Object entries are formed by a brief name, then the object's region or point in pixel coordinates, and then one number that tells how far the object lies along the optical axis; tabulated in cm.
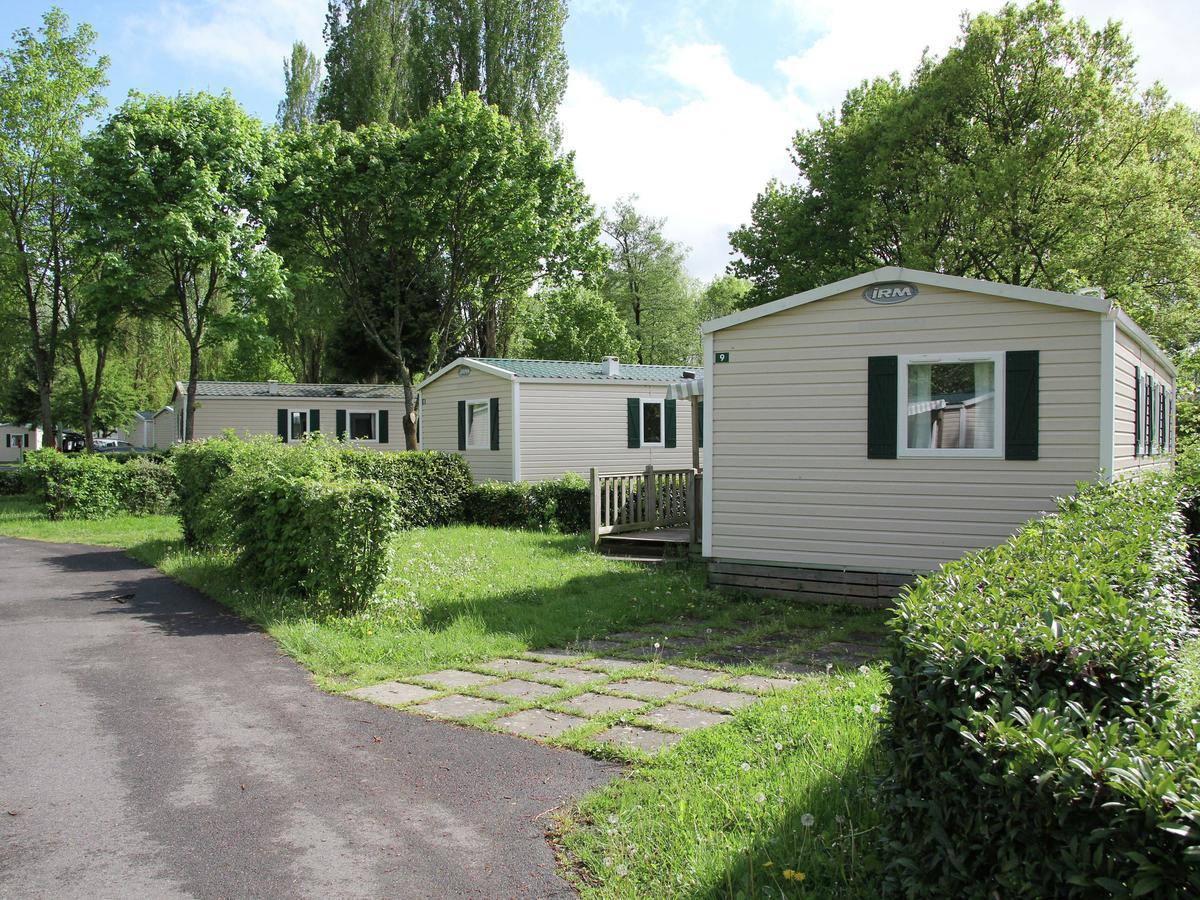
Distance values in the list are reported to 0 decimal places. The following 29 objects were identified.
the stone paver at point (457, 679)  609
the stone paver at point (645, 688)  575
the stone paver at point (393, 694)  574
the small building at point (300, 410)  3105
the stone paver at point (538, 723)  503
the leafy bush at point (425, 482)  1572
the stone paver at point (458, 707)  542
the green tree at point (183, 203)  1855
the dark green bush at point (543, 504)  1581
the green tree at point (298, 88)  3866
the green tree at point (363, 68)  3269
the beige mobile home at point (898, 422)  803
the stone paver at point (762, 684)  582
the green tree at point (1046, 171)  1973
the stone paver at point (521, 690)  577
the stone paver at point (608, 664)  649
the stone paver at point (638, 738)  477
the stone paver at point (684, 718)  510
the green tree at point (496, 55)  2942
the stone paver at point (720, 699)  547
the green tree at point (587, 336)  3603
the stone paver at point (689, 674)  611
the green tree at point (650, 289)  4272
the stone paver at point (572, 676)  612
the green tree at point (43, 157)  2158
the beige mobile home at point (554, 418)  1842
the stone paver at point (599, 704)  542
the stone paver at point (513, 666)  641
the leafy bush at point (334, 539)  802
